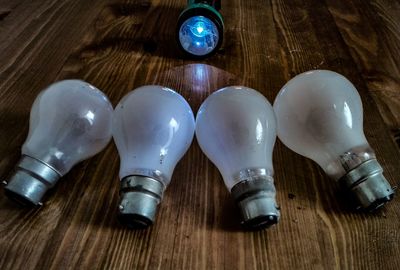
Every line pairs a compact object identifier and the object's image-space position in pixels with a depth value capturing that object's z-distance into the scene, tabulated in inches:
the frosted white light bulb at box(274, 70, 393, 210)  16.6
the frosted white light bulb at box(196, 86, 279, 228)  15.4
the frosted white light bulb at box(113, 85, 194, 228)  15.3
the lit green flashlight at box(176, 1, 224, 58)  23.9
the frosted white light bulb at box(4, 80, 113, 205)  16.4
